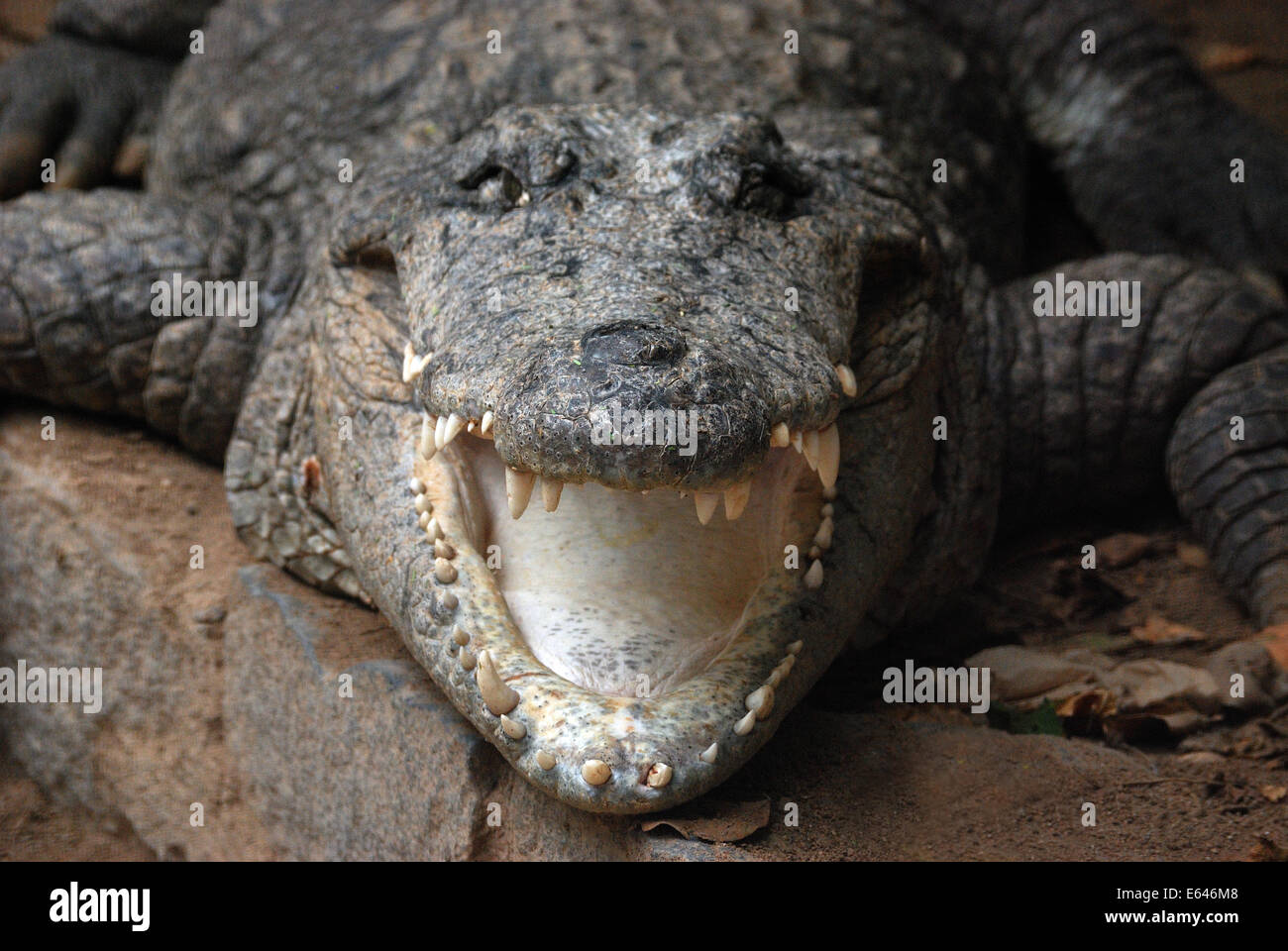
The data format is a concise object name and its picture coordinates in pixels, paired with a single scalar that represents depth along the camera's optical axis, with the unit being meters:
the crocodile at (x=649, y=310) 2.50
